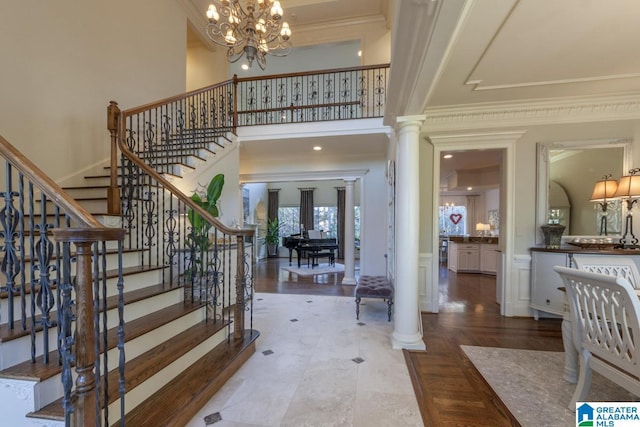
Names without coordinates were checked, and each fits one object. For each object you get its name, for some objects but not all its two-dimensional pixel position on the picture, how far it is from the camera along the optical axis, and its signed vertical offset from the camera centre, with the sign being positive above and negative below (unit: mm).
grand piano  8292 -949
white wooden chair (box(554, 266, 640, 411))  1430 -691
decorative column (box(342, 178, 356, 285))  5977 -488
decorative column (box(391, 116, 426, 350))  2885 -226
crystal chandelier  3373 +2419
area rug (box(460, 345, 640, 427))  1875 -1359
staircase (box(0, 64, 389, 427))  1231 -719
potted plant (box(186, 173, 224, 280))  2986 -128
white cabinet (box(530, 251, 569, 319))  3459 -873
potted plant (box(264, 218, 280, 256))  10508 -860
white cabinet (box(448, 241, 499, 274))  6816 -1077
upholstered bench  3604 -1006
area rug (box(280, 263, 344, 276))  7395 -1560
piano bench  8255 -1226
